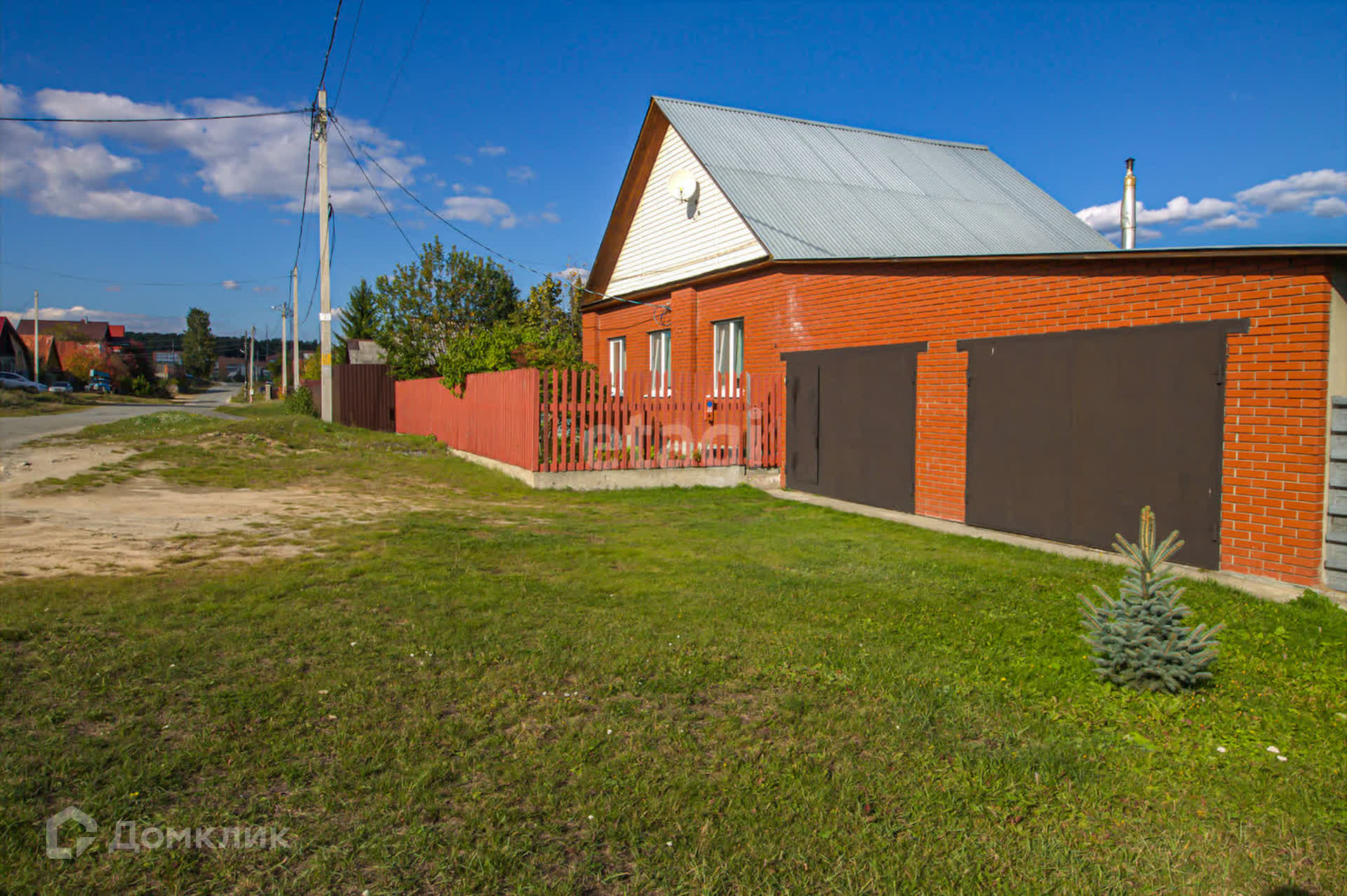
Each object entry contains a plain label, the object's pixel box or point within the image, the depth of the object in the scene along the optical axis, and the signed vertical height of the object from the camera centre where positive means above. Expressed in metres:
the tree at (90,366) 64.69 +2.76
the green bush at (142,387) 62.60 +1.03
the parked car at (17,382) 46.61 +1.03
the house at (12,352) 67.00 +4.03
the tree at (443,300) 37.66 +4.96
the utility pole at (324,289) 22.83 +3.19
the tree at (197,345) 109.44 +7.54
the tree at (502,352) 17.06 +1.13
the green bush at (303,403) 30.55 -0.05
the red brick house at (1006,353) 6.80 +0.61
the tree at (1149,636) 4.36 -1.23
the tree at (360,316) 67.25 +7.18
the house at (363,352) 48.19 +3.02
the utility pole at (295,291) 47.45 +6.56
